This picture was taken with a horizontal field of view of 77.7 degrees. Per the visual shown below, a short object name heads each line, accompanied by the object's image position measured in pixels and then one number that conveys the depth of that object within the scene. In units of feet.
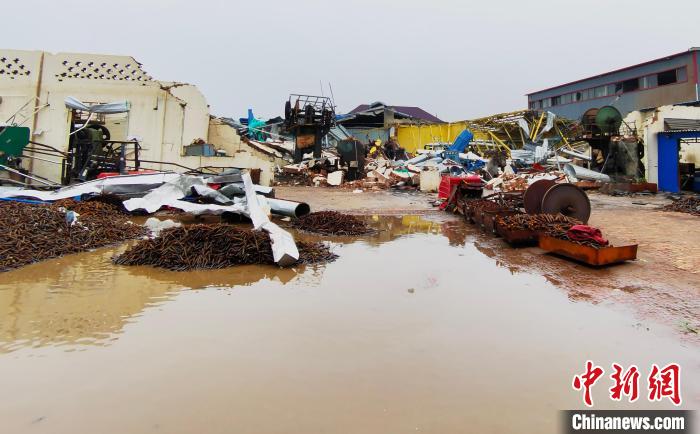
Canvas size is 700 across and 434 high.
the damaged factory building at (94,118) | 41.78
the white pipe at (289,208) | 30.40
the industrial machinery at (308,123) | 75.61
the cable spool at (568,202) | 27.27
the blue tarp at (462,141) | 79.51
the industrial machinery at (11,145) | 34.78
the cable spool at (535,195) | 29.78
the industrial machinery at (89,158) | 40.45
